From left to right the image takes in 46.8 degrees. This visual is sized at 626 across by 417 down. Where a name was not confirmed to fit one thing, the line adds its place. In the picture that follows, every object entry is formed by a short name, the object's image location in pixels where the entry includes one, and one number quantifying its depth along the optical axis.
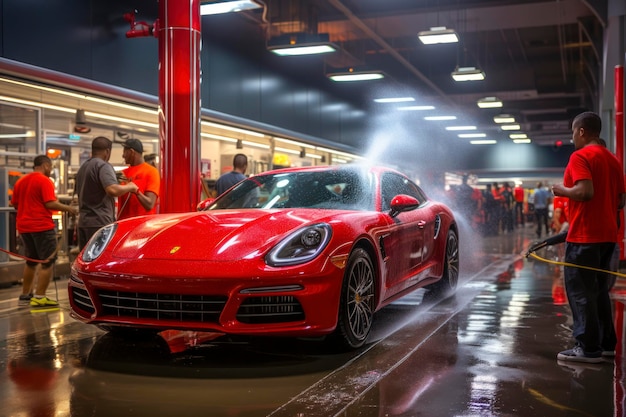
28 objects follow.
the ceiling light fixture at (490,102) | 22.25
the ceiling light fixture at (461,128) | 31.54
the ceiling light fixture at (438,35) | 13.41
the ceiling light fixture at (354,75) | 16.44
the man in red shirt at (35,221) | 7.44
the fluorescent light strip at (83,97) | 9.29
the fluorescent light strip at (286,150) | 19.02
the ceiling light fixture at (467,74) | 16.89
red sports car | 4.10
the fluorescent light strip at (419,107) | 22.11
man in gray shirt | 6.70
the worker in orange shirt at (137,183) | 6.96
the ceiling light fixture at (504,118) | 26.95
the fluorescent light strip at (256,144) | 16.98
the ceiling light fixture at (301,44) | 13.43
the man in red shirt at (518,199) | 30.84
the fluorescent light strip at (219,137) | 15.42
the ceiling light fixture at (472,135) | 34.39
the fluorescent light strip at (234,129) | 14.06
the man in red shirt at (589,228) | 4.44
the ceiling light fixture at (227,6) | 9.95
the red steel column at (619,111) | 11.02
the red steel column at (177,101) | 7.04
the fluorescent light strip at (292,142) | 18.02
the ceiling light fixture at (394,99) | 20.44
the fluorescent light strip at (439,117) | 26.63
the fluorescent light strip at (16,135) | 10.18
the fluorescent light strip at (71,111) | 9.92
